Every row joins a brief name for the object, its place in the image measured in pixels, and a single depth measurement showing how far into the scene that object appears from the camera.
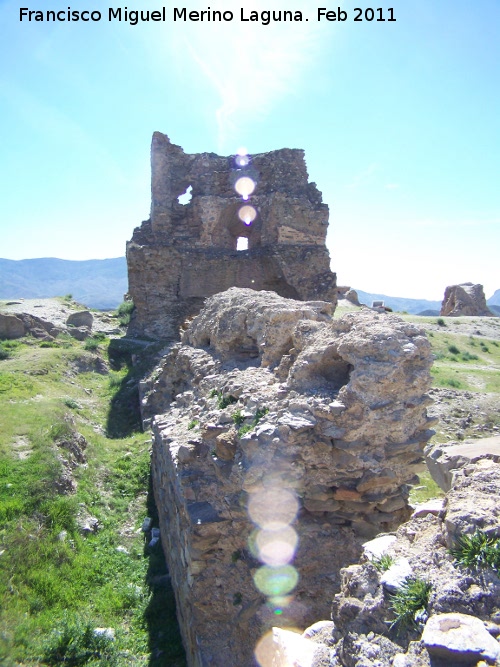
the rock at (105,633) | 4.32
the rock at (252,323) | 5.02
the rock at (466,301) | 31.09
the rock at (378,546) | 2.37
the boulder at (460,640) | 1.48
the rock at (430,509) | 2.54
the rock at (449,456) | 5.35
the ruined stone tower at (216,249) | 17.00
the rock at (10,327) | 15.70
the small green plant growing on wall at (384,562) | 2.23
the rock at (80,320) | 18.56
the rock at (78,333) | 17.06
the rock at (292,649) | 2.13
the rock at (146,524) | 6.37
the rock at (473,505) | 2.02
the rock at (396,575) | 2.03
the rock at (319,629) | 2.39
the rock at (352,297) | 29.84
